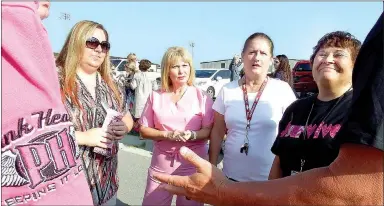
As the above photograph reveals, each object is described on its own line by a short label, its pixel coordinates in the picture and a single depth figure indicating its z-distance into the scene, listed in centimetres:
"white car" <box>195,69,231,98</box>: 1612
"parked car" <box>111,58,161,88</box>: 1518
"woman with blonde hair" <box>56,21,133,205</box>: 207
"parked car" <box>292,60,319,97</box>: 1386
